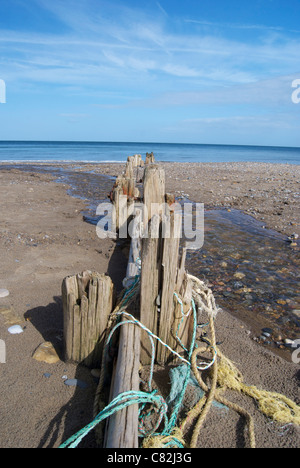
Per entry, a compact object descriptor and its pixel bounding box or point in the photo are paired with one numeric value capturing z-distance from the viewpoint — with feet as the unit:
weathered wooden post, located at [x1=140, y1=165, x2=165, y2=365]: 8.39
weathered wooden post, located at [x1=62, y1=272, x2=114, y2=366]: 9.11
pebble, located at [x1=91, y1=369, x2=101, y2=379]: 9.32
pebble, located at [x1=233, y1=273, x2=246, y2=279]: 18.18
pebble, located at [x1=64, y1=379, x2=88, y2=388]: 8.93
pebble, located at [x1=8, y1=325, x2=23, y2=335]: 11.23
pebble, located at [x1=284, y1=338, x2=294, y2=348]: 12.38
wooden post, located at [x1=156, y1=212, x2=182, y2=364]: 8.18
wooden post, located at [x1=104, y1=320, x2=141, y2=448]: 5.85
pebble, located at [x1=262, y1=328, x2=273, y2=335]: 13.22
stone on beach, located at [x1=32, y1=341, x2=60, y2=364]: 9.83
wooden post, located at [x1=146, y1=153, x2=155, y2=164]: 39.58
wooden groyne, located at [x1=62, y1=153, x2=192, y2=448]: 8.35
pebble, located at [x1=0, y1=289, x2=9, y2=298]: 13.83
